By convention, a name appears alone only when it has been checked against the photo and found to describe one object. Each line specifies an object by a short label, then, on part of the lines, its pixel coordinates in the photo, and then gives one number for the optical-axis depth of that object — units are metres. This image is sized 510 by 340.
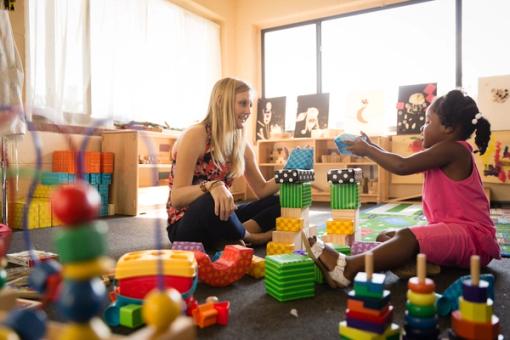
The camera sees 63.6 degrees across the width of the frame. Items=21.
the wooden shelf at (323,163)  3.79
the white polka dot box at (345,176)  1.50
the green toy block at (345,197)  1.52
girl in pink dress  1.17
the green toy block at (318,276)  1.16
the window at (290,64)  4.56
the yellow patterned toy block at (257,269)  1.24
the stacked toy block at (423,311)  0.64
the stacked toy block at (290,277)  1.02
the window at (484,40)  3.61
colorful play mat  1.97
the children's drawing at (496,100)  3.47
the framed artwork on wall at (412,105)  3.77
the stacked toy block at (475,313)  0.61
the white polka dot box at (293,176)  1.50
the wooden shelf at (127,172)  2.95
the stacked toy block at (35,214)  2.35
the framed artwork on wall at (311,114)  4.27
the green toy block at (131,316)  0.83
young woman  1.43
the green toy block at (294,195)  1.51
